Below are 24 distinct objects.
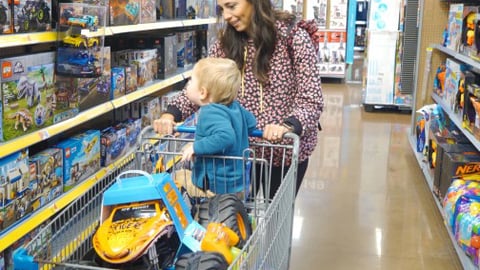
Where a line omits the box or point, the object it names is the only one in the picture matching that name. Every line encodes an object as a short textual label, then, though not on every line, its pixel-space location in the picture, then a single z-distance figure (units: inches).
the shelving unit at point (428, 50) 205.3
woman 83.8
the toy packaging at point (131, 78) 143.3
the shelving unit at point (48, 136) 93.5
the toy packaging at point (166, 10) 172.2
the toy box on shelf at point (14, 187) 94.5
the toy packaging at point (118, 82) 135.6
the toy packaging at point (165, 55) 169.3
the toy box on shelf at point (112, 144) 134.3
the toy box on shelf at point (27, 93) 94.1
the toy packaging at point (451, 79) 165.6
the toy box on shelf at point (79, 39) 106.3
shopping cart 55.1
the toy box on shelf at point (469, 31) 148.4
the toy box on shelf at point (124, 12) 130.9
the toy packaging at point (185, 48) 187.0
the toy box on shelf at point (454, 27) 168.9
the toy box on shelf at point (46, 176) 105.0
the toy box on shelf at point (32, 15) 94.3
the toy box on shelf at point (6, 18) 90.2
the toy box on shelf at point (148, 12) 148.3
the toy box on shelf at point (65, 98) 111.0
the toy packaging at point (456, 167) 138.9
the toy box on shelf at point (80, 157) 116.6
